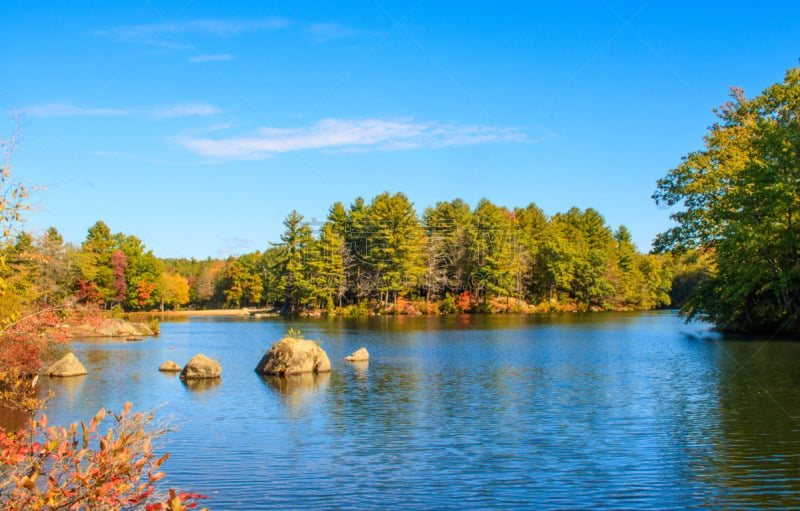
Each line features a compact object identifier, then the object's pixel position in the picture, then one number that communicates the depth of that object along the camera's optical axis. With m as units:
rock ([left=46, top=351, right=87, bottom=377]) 27.58
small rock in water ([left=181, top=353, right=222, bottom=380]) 27.41
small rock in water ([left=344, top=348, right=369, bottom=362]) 32.56
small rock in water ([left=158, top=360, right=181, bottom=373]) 29.84
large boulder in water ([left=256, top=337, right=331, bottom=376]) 28.19
